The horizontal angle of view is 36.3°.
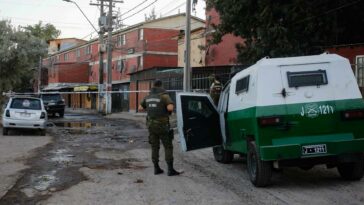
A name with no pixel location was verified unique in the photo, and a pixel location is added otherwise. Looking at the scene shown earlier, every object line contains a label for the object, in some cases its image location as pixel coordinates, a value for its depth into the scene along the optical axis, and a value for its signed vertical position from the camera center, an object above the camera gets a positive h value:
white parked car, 22.31 -0.87
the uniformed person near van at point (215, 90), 15.31 +0.17
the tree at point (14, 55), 35.38 +2.57
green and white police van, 9.13 -0.31
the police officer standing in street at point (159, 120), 11.05 -0.50
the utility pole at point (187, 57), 23.30 +1.62
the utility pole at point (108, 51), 43.25 +3.47
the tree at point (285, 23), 17.02 +2.38
